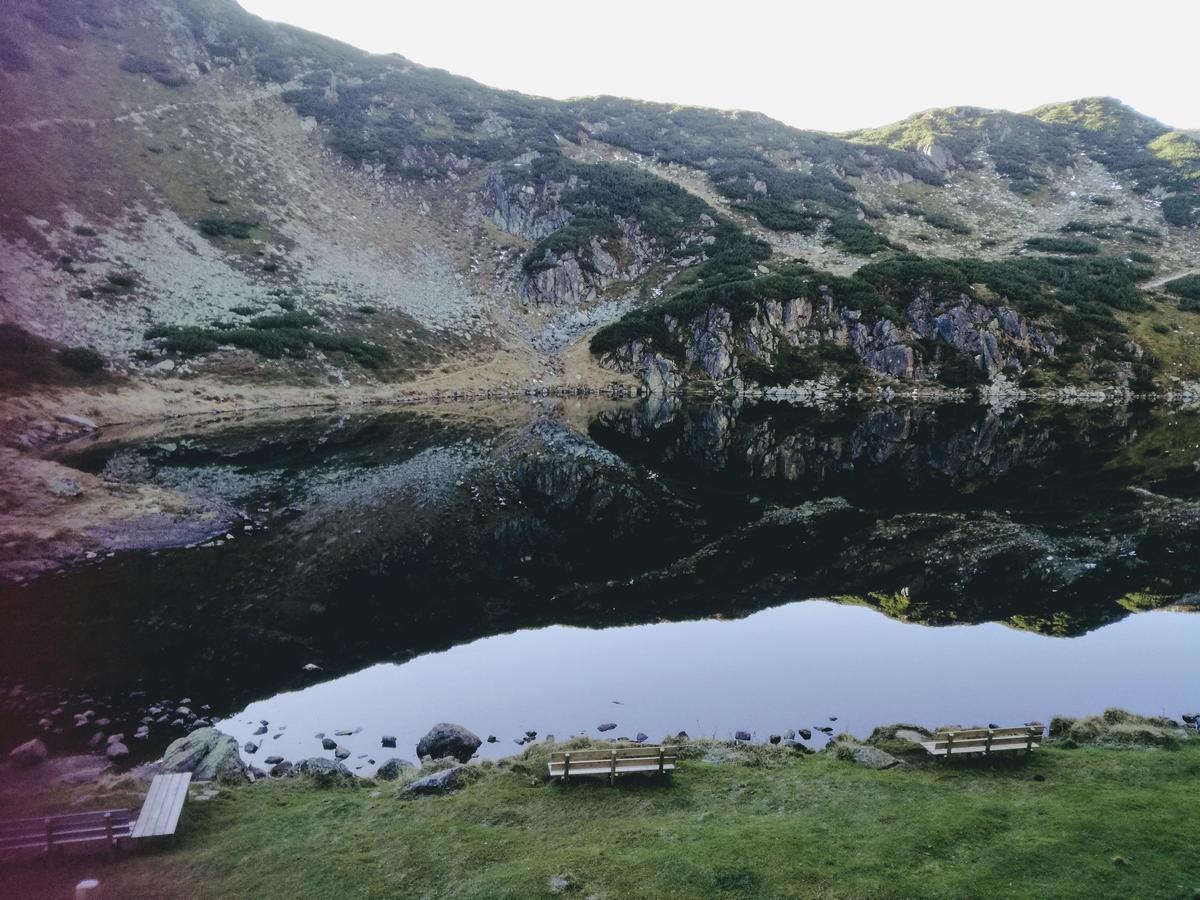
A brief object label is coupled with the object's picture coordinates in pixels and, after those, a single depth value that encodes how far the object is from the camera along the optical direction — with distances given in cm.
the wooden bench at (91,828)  1245
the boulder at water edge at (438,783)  1538
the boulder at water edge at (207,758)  1597
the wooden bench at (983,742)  1551
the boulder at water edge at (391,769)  1697
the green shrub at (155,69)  11700
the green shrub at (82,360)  6341
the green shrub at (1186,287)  10744
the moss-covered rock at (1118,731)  1659
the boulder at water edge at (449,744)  1820
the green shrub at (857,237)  12032
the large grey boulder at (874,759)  1572
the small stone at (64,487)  3672
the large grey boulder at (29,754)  1631
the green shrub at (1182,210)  14012
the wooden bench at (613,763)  1506
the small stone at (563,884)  1102
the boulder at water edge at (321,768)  1638
